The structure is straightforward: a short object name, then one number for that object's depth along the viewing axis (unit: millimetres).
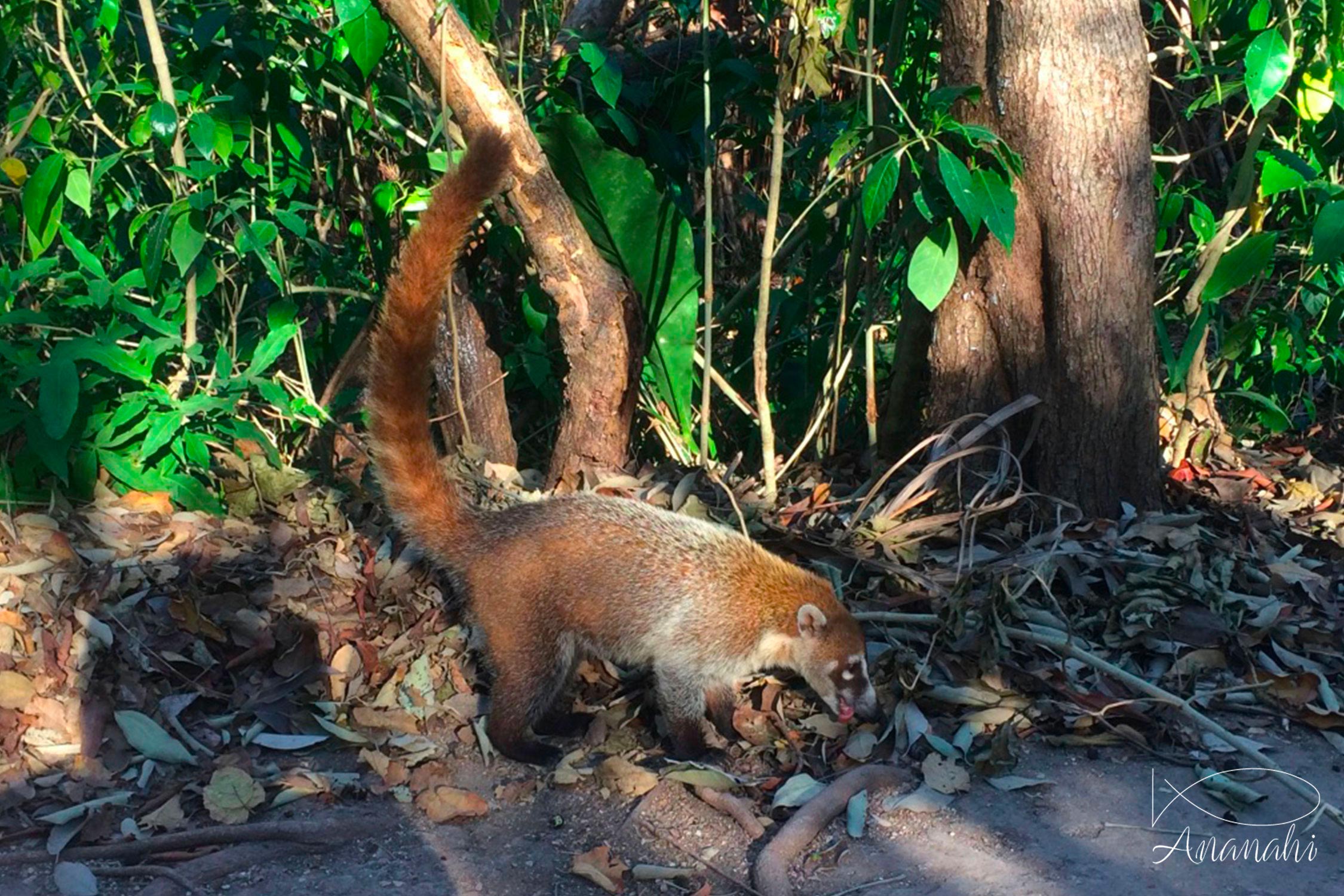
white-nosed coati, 3498
